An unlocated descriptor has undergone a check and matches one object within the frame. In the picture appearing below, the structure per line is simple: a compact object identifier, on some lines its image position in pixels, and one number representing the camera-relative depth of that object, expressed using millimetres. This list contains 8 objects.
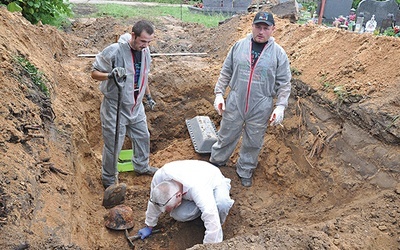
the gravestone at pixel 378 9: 9719
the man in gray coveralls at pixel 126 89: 3600
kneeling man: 3002
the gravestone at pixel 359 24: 8164
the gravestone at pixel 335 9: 10336
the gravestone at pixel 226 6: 13711
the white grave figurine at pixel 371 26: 7934
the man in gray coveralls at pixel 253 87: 3820
